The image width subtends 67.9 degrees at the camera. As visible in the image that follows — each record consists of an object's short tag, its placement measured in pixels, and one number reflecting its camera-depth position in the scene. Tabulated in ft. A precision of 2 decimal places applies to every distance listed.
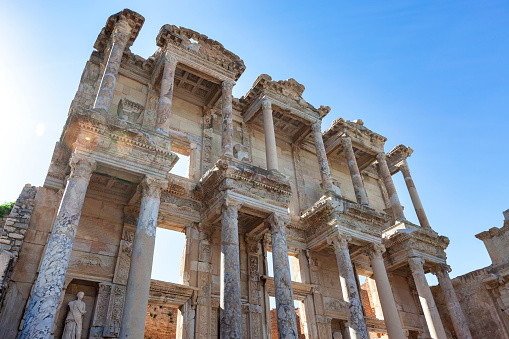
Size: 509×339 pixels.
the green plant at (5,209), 38.68
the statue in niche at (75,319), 32.07
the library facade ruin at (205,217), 34.14
